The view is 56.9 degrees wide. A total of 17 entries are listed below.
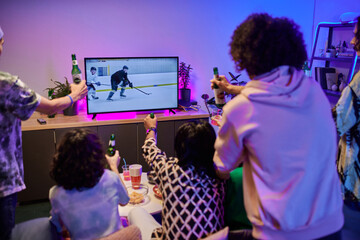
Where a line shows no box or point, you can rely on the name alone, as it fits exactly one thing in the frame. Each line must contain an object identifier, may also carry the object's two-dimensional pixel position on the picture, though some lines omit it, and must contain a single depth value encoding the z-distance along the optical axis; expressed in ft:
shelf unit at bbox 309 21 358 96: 12.22
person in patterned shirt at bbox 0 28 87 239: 4.80
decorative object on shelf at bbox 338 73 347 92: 13.04
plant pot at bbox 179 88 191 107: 13.07
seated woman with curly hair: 4.68
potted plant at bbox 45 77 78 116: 11.11
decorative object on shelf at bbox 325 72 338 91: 13.55
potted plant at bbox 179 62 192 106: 12.99
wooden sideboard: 10.43
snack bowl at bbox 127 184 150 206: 6.41
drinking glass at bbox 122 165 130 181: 7.43
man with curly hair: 3.76
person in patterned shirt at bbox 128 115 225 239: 4.71
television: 11.31
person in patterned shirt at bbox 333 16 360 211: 6.89
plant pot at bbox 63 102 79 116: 11.53
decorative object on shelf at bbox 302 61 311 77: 12.96
